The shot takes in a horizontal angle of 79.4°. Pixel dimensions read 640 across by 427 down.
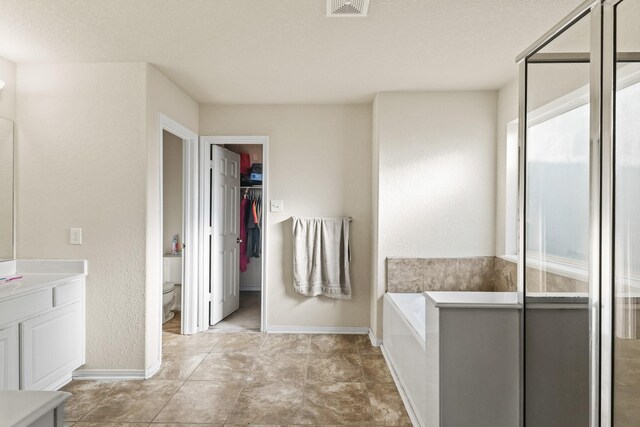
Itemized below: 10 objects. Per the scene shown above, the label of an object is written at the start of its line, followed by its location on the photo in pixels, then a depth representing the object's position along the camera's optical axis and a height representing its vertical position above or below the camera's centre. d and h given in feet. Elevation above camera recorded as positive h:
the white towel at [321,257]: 12.98 -1.61
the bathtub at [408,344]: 7.35 -3.10
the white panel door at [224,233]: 13.74 -0.94
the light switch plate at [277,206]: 13.24 +0.11
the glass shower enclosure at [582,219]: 3.71 -0.09
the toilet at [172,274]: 14.92 -2.62
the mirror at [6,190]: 9.14 +0.43
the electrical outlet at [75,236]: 9.52 -0.69
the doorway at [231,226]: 13.30 -0.68
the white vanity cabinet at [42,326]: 7.39 -2.50
